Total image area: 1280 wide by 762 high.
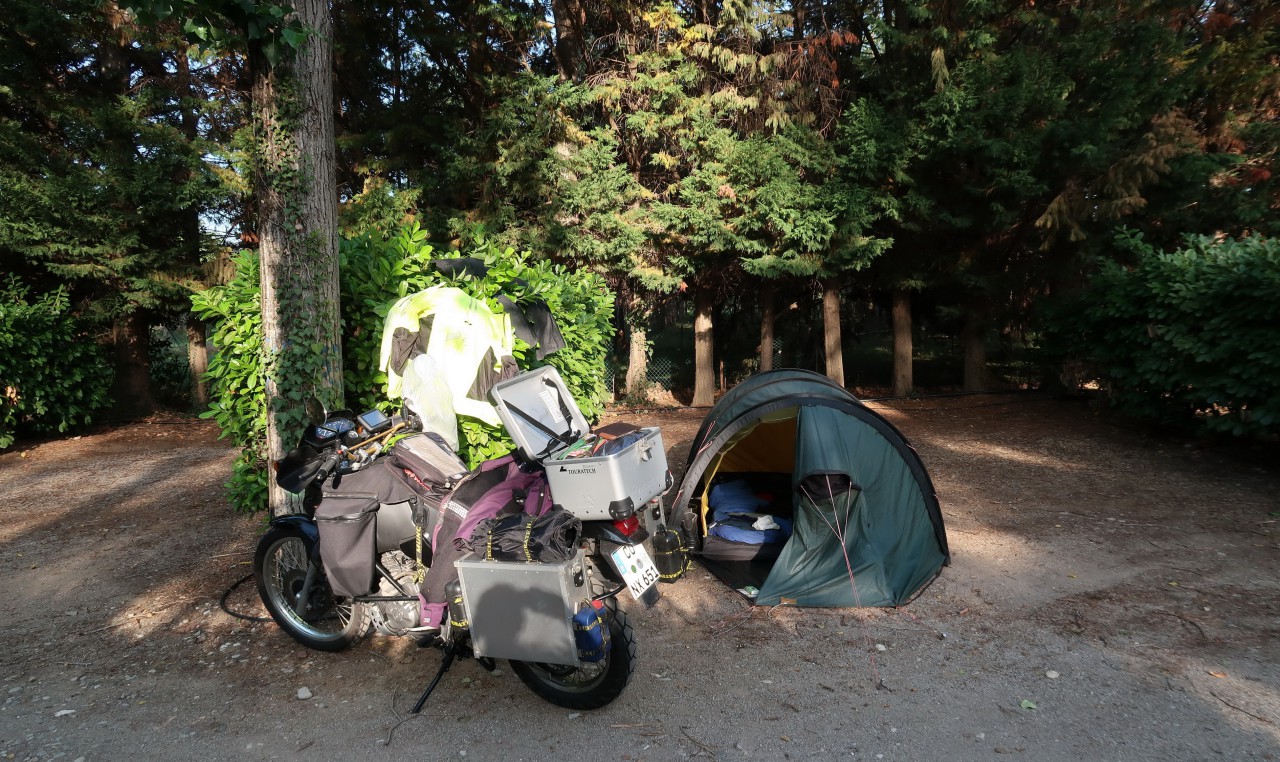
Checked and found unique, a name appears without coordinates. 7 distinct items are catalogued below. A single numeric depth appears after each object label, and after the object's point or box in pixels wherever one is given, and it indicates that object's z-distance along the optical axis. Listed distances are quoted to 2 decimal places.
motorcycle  3.04
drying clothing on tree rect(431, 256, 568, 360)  5.36
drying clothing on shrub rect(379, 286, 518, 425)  4.75
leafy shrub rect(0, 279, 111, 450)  9.02
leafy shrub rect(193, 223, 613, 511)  5.26
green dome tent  4.59
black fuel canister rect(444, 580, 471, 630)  3.21
